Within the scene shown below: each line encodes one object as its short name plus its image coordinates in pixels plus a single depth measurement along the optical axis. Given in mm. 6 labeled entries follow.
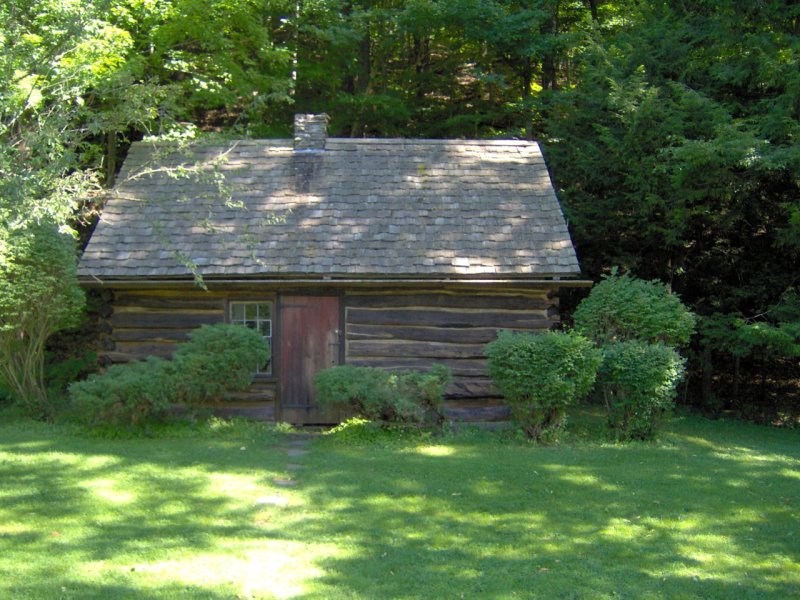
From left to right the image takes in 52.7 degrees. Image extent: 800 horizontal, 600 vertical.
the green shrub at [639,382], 11664
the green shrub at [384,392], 11617
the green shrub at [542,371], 11391
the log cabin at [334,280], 13141
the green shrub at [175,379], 11508
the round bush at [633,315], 12320
